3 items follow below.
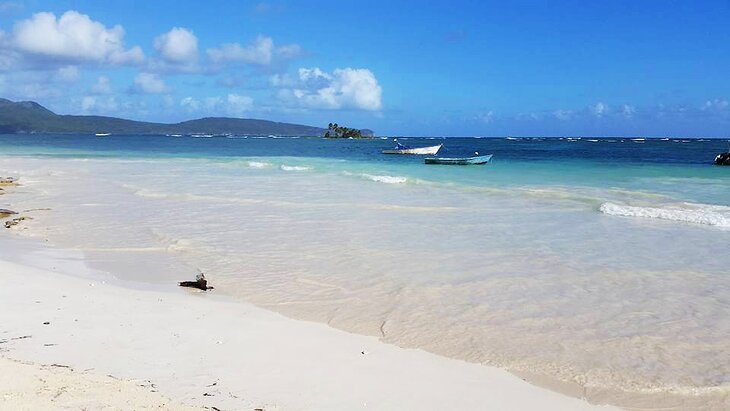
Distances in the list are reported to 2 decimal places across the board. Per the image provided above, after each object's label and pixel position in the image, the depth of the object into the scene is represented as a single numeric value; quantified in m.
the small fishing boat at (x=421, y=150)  73.36
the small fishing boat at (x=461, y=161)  50.34
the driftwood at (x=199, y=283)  9.04
